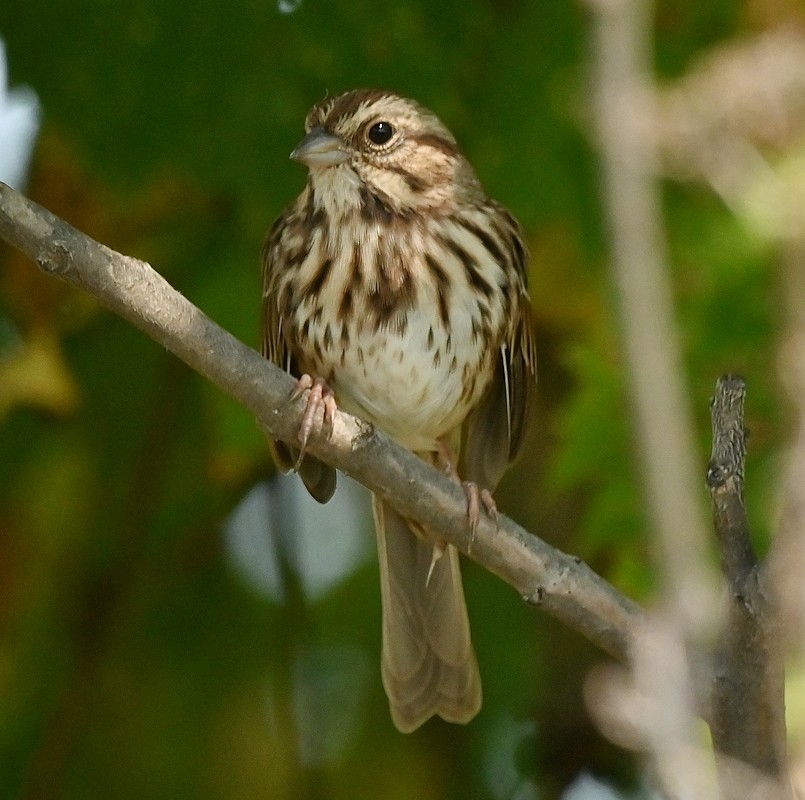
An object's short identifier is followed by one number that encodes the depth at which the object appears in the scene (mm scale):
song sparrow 6402
